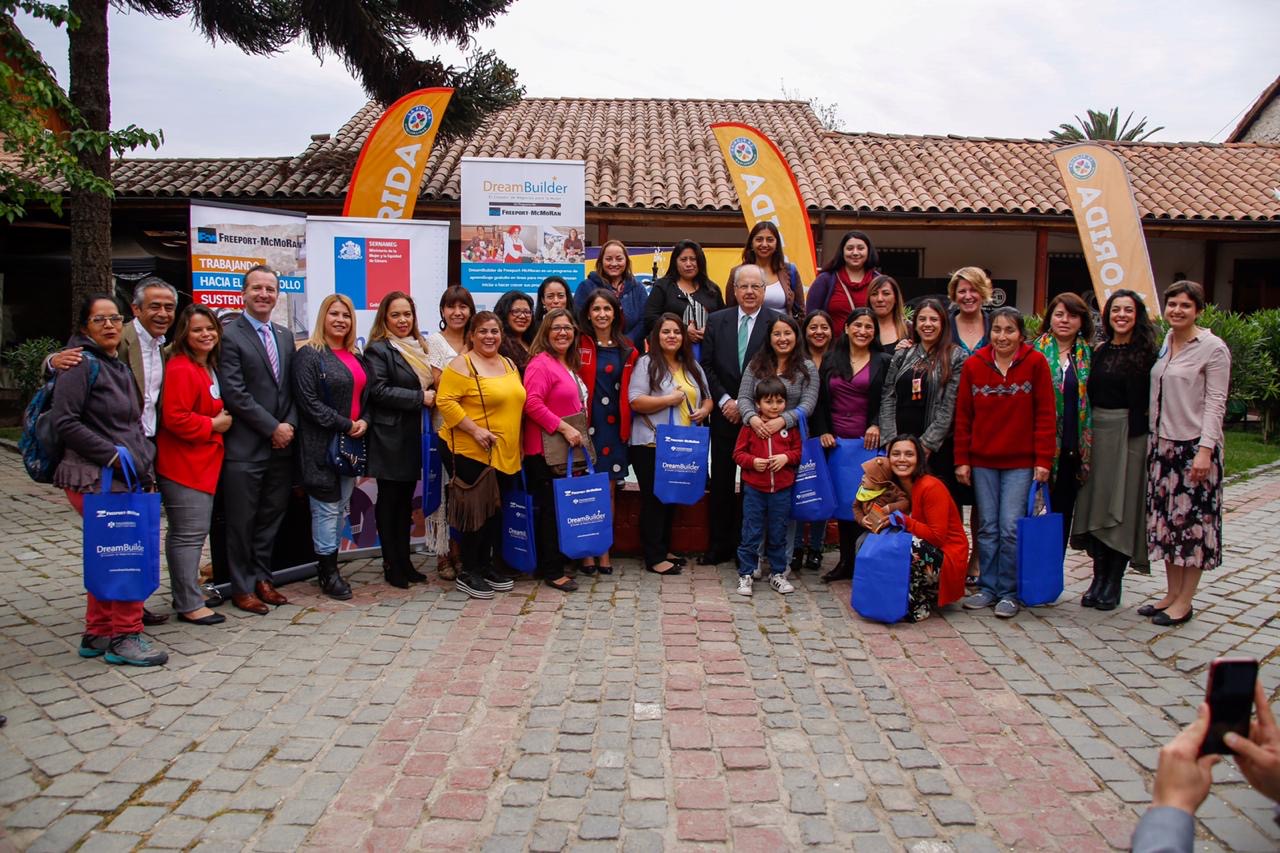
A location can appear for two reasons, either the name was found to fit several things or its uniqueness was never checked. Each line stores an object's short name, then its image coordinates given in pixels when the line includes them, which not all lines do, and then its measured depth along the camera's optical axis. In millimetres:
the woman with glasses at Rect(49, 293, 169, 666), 4152
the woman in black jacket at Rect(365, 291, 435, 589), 5430
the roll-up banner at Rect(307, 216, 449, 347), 6449
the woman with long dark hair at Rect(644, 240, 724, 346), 6109
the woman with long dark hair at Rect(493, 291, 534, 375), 5688
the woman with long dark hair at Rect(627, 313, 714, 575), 5652
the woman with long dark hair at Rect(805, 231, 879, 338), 6051
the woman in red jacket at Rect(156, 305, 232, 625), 4703
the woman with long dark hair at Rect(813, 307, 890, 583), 5535
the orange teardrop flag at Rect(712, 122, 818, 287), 9008
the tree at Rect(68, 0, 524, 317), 12656
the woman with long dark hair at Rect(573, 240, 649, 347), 6043
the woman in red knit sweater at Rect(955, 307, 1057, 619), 4961
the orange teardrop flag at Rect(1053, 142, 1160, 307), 8664
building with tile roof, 14648
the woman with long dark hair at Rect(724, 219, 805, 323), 6121
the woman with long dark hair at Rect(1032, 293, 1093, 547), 5109
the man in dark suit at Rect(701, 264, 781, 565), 5809
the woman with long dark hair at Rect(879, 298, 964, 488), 5262
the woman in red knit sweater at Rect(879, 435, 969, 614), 4984
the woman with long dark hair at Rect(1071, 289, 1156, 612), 4973
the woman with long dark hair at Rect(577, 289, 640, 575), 5738
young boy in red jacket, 5418
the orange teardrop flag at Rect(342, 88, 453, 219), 8023
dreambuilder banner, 7402
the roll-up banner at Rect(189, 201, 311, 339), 5930
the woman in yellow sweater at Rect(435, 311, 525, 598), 5230
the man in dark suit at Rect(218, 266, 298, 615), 5023
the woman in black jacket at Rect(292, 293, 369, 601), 5211
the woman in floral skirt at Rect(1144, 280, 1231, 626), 4645
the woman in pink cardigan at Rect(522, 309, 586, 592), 5391
